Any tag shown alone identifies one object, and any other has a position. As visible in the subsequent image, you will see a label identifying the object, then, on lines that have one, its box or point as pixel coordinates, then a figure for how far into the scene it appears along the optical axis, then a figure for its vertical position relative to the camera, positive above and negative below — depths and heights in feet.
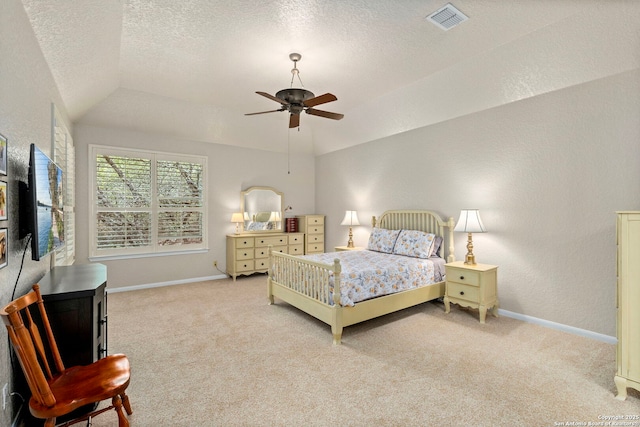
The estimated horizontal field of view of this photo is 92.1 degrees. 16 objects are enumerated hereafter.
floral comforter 10.94 -2.38
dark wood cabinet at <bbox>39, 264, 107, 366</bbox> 6.18 -2.10
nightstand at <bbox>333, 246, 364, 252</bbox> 18.06 -2.12
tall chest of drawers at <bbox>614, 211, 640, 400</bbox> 6.98 -2.13
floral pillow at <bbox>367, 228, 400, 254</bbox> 15.70 -1.42
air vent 8.75 +5.77
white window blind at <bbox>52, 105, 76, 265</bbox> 10.30 +1.75
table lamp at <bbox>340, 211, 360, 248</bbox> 19.13 -0.50
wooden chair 4.45 -2.86
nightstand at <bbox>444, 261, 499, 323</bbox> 11.80 -2.97
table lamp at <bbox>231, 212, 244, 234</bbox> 19.63 -0.25
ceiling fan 10.32 +3.89
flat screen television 6.19 +0.25
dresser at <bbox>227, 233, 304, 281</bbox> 18.98 -2.33
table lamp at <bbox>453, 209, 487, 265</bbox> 12.45 -0.54
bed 10.47 -2.90
